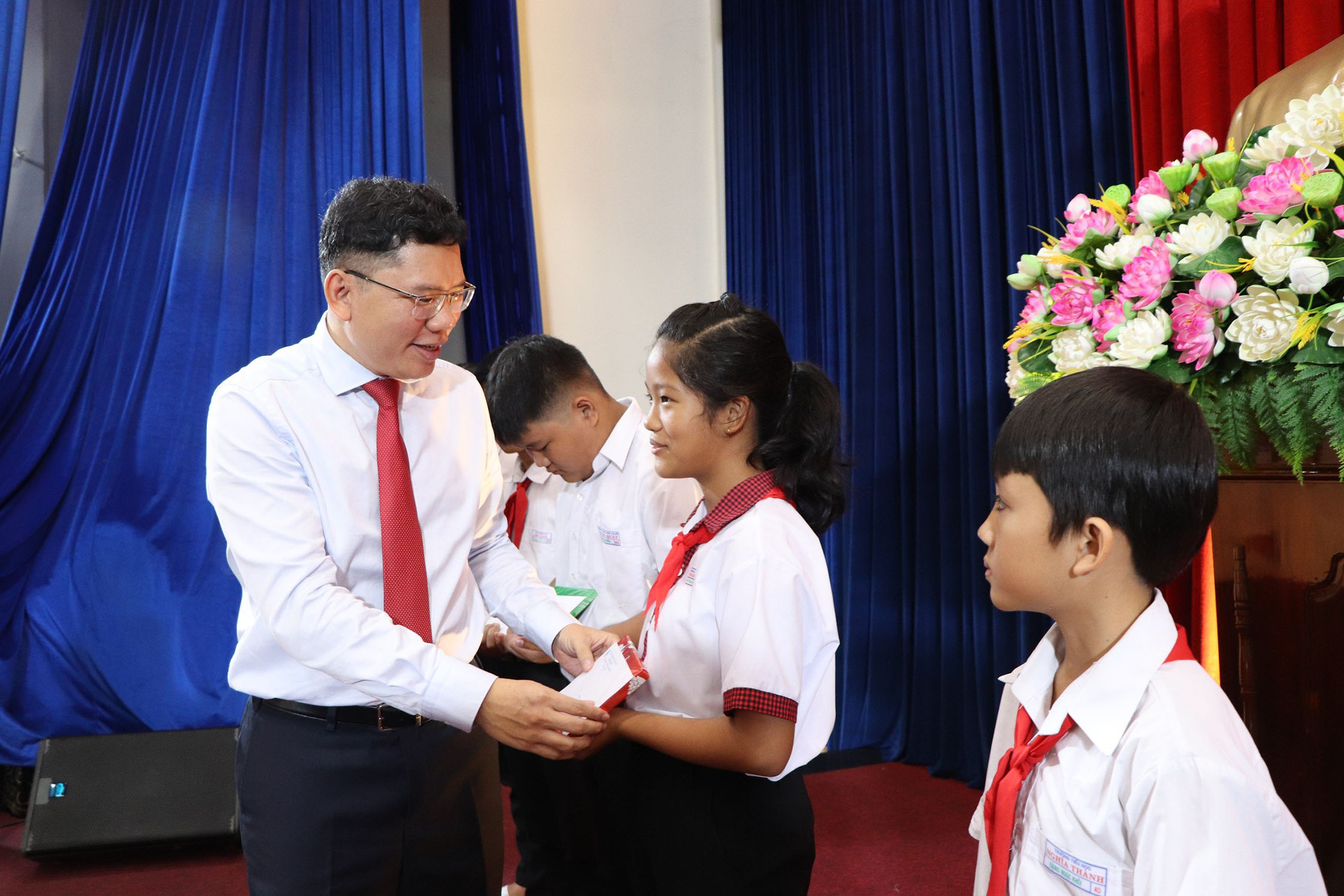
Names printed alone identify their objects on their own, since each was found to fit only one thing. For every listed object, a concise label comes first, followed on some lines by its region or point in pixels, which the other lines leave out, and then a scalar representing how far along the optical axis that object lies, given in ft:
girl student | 4.50
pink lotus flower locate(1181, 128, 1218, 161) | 4.73
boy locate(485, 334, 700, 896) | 7.77
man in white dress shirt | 4.73
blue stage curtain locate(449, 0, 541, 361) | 13.14
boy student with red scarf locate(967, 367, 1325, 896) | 2.84
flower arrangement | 3.89
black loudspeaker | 9.39
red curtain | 7.20
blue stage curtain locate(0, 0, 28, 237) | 10.43
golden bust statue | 4.61
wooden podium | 4.12
